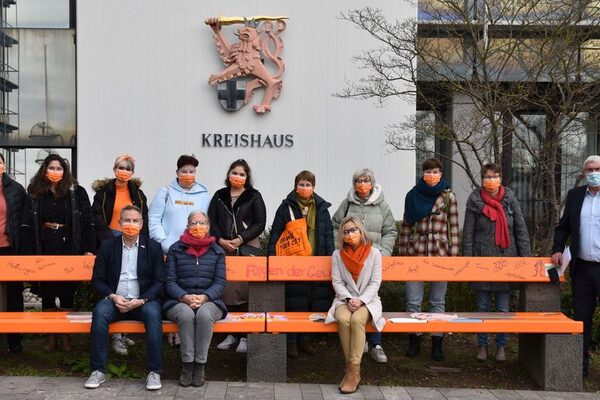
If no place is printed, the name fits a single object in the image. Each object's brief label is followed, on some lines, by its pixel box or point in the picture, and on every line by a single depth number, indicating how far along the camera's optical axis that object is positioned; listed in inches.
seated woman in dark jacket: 197.6
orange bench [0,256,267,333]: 215.5
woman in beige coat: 198.2
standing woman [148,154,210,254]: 237.5
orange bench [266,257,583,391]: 204.2
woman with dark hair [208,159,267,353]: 237.6
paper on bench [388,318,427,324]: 207.6
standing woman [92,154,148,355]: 238.5
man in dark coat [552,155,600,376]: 209.9
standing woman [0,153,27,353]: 228.1
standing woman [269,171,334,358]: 234.1
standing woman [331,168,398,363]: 233.3
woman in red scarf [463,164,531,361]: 227.0
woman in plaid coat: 231.5
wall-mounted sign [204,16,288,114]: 394.3
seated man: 199.9
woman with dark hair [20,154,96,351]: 228.8
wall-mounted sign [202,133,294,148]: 399.9
